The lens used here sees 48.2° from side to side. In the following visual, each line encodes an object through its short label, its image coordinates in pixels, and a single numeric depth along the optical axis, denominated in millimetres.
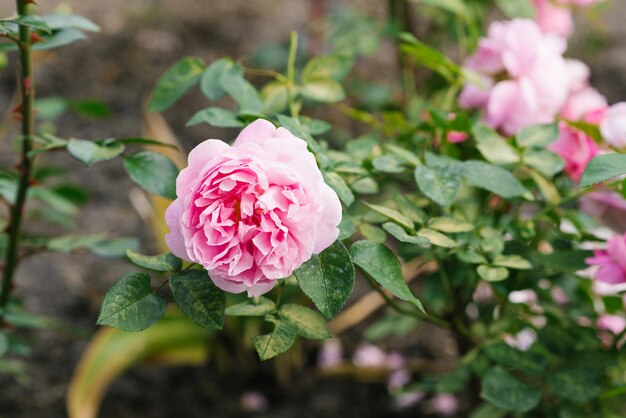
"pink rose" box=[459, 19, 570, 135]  881
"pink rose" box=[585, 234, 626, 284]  708
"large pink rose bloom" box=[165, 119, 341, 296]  526
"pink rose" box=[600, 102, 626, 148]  754
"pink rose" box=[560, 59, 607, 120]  906
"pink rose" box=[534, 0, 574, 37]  1269
